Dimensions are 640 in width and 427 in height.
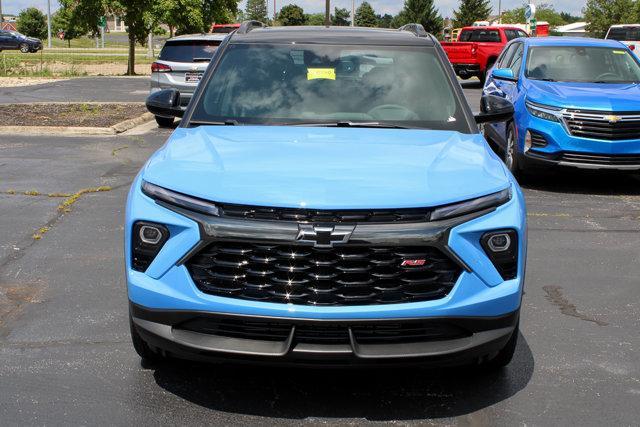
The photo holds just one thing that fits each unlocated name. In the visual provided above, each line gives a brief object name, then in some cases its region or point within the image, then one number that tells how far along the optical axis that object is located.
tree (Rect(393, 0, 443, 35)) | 91.38
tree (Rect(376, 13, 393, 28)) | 136.82
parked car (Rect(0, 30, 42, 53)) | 58.34
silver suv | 15.72
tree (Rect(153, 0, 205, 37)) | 31.92
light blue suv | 3.47
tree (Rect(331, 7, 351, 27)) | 125.82
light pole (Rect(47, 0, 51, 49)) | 66.74
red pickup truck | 26.59
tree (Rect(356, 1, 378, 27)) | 122.56
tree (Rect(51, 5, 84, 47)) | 32.84
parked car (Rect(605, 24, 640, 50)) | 30.86
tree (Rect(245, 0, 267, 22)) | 165.50
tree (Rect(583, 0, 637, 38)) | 54.84
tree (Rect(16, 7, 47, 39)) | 91.38
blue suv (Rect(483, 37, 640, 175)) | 9.42
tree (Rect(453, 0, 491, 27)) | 87.56
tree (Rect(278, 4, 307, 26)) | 120.94
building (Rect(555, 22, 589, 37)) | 92.69
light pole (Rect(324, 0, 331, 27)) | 42.09
